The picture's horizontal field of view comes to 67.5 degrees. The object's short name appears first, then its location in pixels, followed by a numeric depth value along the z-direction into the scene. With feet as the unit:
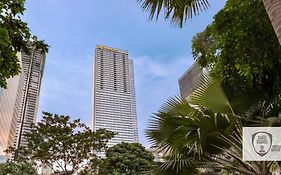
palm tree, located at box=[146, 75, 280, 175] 9.16
